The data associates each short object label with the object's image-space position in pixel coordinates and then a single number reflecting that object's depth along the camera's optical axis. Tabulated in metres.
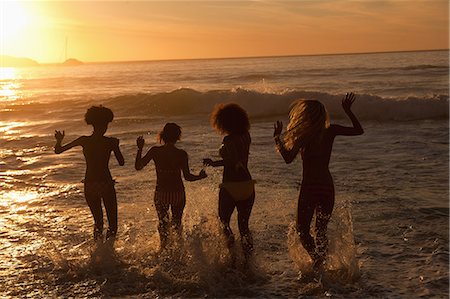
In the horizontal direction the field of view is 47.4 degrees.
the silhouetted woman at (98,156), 5.98
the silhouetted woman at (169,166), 6.00
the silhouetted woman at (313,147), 5.23
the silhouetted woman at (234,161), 5.61
